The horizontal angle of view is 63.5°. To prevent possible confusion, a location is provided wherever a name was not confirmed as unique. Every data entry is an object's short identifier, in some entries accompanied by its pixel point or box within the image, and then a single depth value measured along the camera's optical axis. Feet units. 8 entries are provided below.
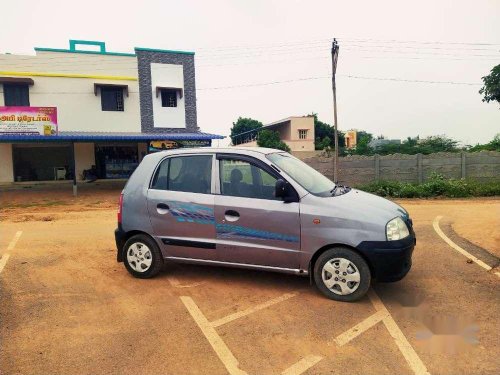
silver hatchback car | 14.65
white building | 71.31
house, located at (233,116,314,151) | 162.50
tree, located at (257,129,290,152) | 146.00
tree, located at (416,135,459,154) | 110.52
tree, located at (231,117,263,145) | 219.00
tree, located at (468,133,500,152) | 85.46
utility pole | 61.72
